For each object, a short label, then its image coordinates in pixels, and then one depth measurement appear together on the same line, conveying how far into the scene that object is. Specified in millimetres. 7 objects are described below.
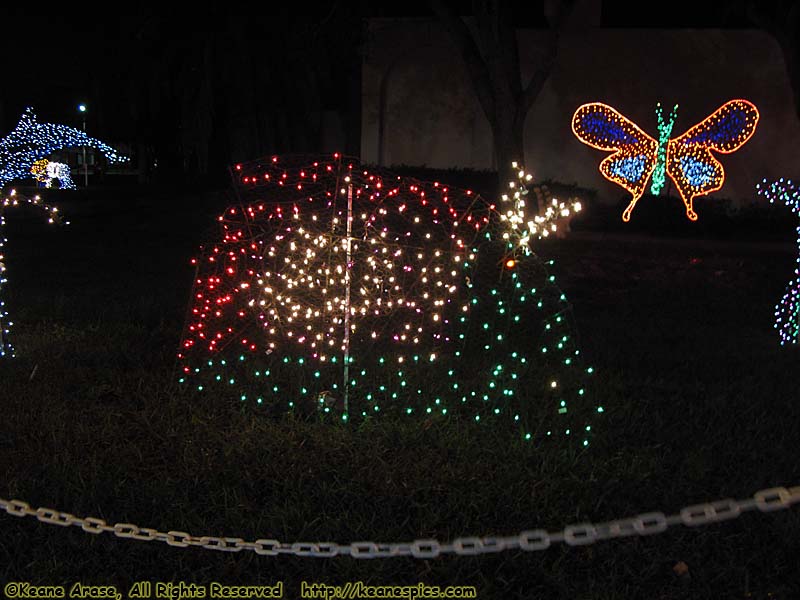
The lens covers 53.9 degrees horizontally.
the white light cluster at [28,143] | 8156
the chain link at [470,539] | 2447
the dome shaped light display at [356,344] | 5180
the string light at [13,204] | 5934
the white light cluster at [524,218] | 5270
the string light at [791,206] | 7082
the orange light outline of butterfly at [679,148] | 13453
